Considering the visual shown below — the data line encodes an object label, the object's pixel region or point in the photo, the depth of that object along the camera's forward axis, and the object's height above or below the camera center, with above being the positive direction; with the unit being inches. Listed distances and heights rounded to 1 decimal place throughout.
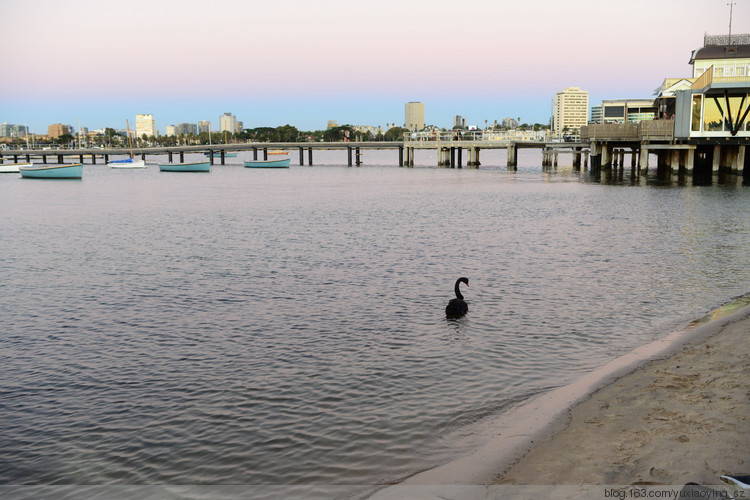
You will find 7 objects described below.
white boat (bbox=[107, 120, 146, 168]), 4949.3 -14.3
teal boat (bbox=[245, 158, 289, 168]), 4976.9 -20.3
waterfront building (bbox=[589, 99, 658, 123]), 3845.2 +358.9
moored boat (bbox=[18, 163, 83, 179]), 3614.7 -52.7
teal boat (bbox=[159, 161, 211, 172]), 4451.3 -35.6
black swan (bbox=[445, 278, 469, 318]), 599.2 -137.5
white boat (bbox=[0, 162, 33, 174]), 4463.6 -34.5
